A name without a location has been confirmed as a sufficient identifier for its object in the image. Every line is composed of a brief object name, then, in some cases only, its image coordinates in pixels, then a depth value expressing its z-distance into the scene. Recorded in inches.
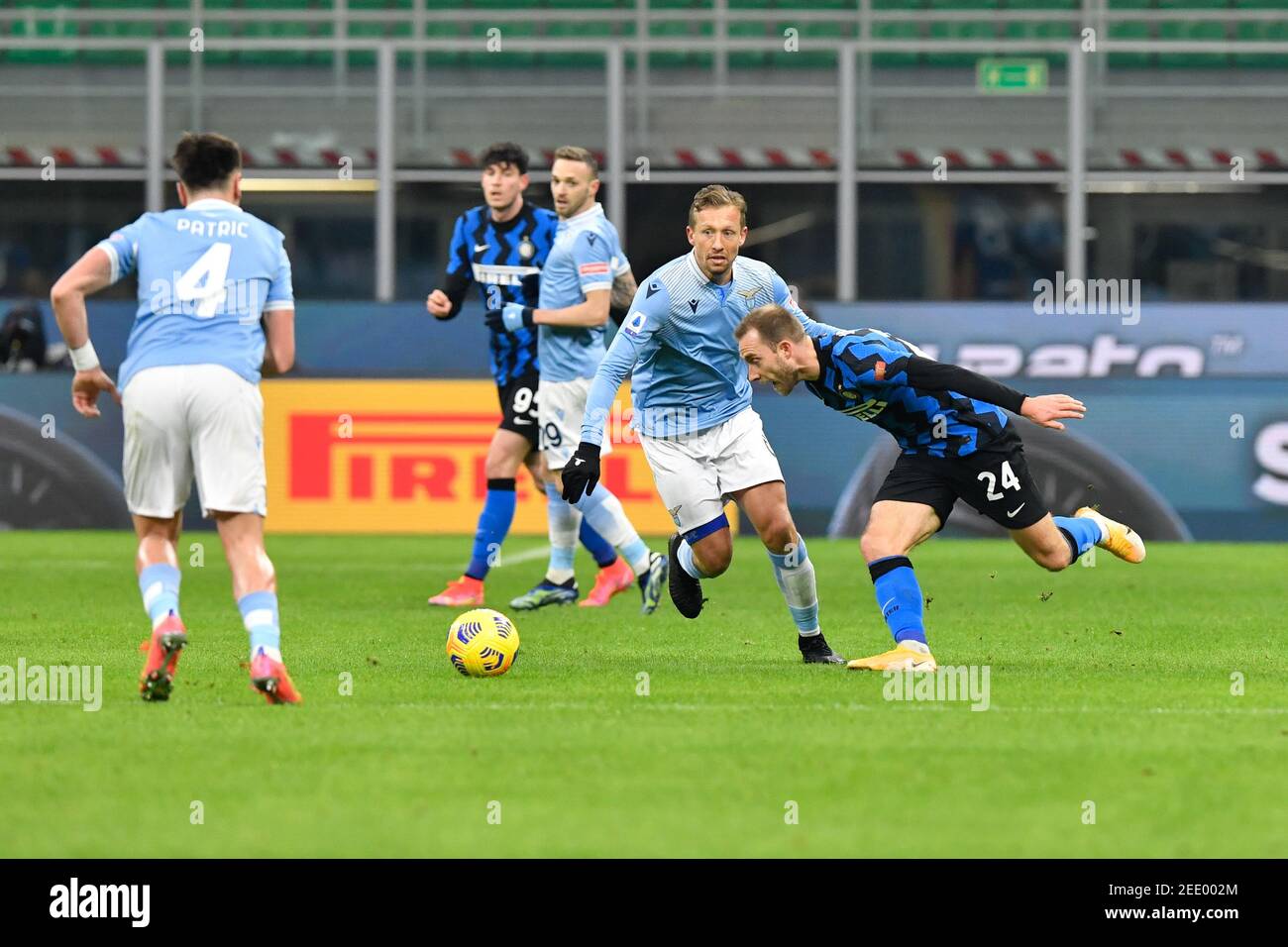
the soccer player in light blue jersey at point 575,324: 410.3
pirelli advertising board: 626.5
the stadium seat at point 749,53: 844.6
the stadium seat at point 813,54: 849.5
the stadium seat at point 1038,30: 863.1
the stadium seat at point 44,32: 816.9
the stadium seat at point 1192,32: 852.0
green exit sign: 714.8
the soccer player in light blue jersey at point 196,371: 258.4
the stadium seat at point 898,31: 850.1
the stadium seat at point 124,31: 879.7
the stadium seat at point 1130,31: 854.5
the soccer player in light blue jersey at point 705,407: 315.6
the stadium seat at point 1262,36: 831.7
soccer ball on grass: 304.8
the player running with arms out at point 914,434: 295.6
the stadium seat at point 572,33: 840.9
